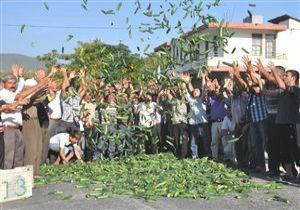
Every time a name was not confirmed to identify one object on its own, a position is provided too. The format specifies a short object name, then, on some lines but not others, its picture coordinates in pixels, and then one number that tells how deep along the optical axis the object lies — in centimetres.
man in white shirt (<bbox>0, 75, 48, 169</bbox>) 866
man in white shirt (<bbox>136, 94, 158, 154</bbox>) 1200
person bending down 1202
